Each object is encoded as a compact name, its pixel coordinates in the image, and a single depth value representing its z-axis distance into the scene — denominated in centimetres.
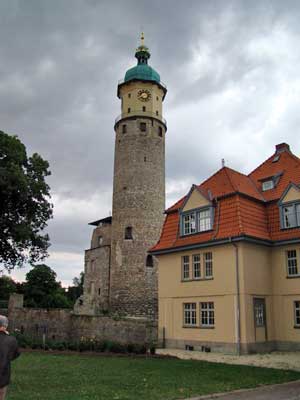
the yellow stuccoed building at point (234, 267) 2130
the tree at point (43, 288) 6025
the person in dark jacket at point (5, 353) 633
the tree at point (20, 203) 2667
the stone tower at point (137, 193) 3747
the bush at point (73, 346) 1984
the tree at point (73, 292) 8201
